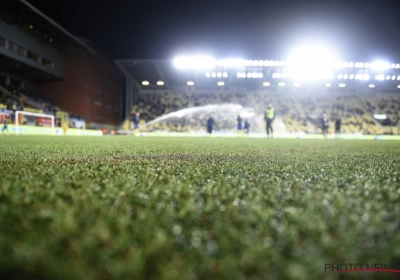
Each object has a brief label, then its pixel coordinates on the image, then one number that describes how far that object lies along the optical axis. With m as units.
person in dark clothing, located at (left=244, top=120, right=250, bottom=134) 23.48
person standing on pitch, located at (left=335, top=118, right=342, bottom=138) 22.14
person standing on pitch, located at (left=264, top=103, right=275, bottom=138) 15.41
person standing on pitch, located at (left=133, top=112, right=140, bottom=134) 24.33
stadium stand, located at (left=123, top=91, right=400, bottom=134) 29.62
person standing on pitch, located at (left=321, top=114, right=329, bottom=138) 21.14
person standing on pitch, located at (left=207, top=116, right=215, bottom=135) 21.97
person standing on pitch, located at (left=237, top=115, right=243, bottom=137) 22.14
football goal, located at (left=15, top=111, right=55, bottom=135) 17.58
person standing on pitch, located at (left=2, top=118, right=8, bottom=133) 17.18
